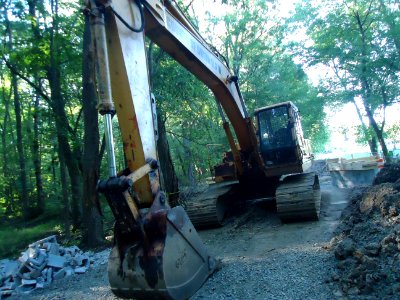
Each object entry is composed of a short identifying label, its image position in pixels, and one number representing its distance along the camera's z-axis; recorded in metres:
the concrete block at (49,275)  6.17
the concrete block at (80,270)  6.39
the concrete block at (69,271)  6.36
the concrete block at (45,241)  7.36
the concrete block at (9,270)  6.44
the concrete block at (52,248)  7.18
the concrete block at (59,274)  6.26
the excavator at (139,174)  3.11
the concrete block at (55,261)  6.50
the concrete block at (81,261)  6.78
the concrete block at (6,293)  5.74
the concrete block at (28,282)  6.01
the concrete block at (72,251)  7.40
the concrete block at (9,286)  5.91
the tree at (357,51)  14.12
